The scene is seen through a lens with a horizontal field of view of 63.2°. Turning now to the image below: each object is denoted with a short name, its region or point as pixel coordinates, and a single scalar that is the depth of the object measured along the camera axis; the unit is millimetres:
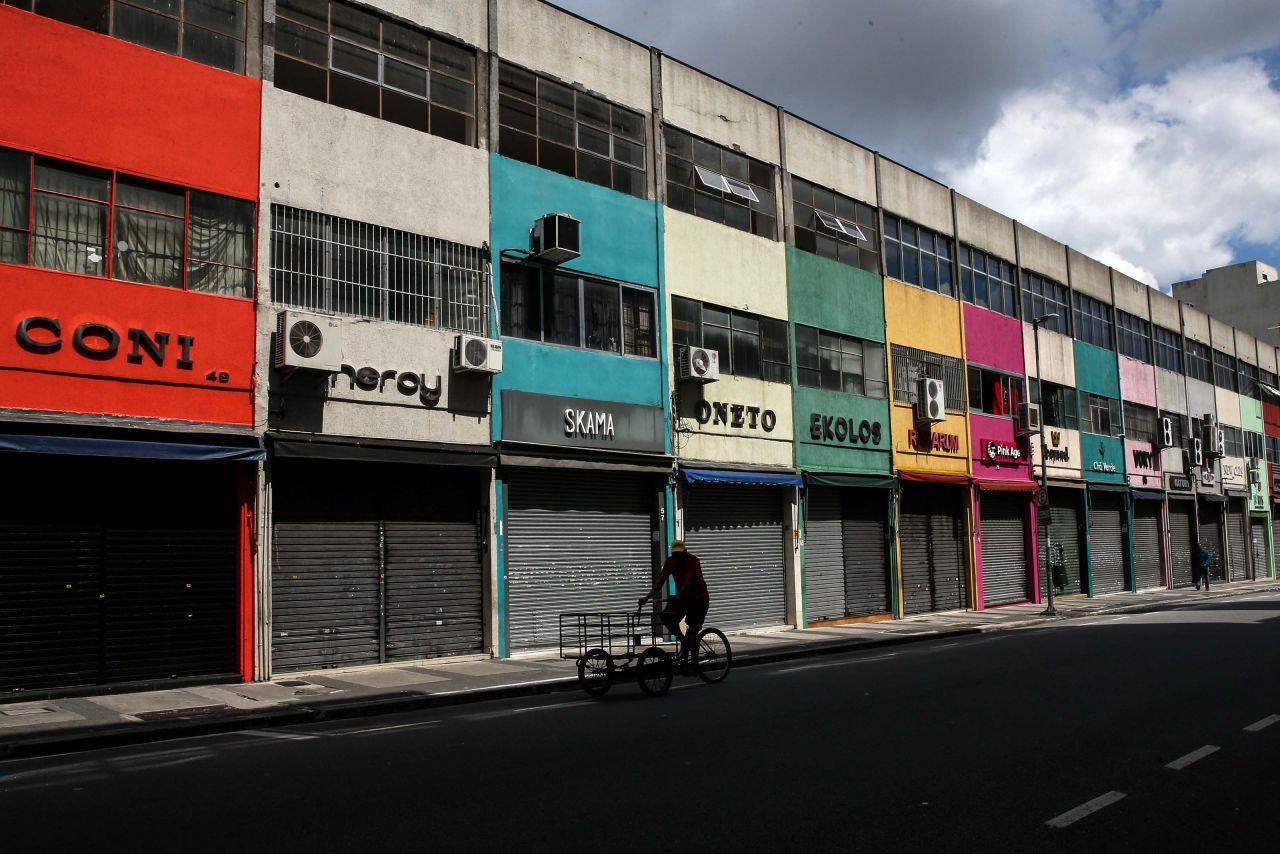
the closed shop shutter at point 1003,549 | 31016
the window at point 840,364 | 25078
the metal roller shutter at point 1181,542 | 42062
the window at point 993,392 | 31281
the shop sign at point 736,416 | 21969
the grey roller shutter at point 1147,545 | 39500
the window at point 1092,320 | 38344
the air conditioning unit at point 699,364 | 21219
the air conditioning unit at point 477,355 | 17125
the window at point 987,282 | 32031
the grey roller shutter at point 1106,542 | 36750
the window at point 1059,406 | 34812
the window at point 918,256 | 28797
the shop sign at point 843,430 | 24802
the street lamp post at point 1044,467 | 27875
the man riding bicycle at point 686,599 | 13086
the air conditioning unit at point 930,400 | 27750
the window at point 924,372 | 28078
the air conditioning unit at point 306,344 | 14820
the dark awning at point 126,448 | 12422
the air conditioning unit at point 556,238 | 18562
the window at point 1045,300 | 35219
